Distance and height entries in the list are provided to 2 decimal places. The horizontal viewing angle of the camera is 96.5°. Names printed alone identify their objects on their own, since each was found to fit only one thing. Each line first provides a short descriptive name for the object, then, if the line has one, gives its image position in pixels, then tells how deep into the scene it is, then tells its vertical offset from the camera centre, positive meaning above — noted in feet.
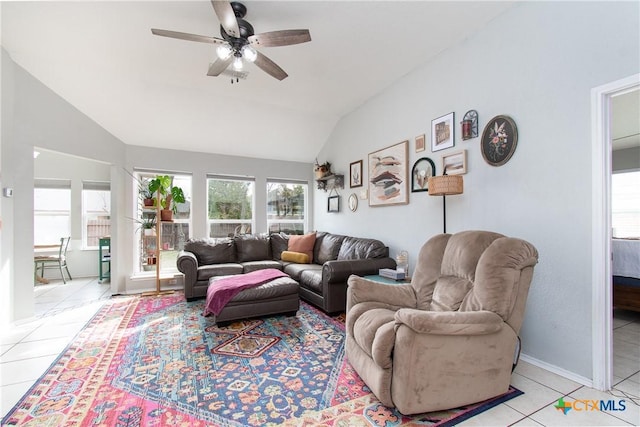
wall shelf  16.26 +1.88
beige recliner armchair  5.23 -2.42
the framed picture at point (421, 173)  10.59 +1.51
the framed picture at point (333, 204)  16.63 +0.56
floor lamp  8.59 +0.83
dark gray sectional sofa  11.00 -2.25
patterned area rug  5.45 -3.90
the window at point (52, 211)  17.62 +0.25
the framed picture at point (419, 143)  10.93 +2.70
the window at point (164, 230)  15.25 -0.88
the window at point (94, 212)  18.43 +0.18
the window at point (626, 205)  15.31 +0.35
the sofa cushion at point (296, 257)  15.02 -2.34
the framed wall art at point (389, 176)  11.80 +1.64
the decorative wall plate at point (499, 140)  7.98 +2.09
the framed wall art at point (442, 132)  9.72 +2.82
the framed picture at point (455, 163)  9.29 +1.65
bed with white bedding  10.48 -2.40
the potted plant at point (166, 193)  14.42 +1.09
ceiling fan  6.68 +4.37
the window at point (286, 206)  18.74 +0.49
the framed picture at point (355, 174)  14.79 +2.07
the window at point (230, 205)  17.25 +0.54
